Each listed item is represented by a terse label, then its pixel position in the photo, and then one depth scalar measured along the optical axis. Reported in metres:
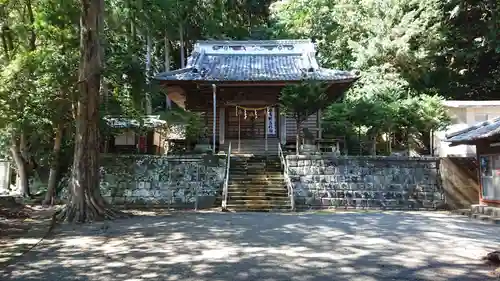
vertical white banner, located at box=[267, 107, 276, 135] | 20.86
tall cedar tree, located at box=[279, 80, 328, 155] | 16.06
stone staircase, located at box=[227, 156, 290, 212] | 14.23
